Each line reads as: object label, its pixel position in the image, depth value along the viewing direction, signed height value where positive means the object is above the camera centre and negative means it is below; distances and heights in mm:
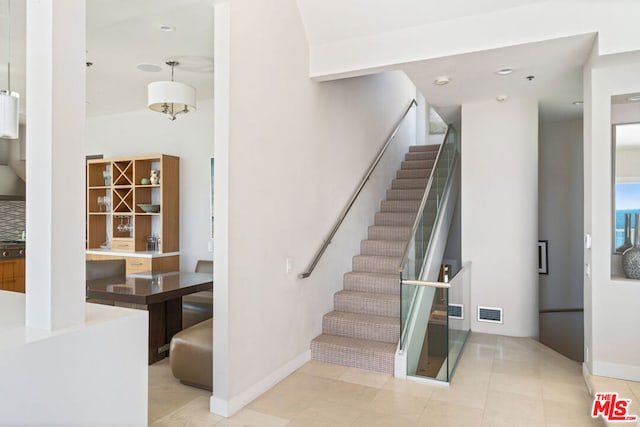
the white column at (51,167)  1580 +178
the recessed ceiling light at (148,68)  4605 +1626
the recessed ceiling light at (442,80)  4164 +1346
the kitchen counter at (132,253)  5855 -563
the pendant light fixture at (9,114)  2570 +611
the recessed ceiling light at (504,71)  3888 +1342
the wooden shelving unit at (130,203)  6027 +164
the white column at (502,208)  4891 +77
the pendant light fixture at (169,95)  3959 +1131
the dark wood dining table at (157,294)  3549 -684
